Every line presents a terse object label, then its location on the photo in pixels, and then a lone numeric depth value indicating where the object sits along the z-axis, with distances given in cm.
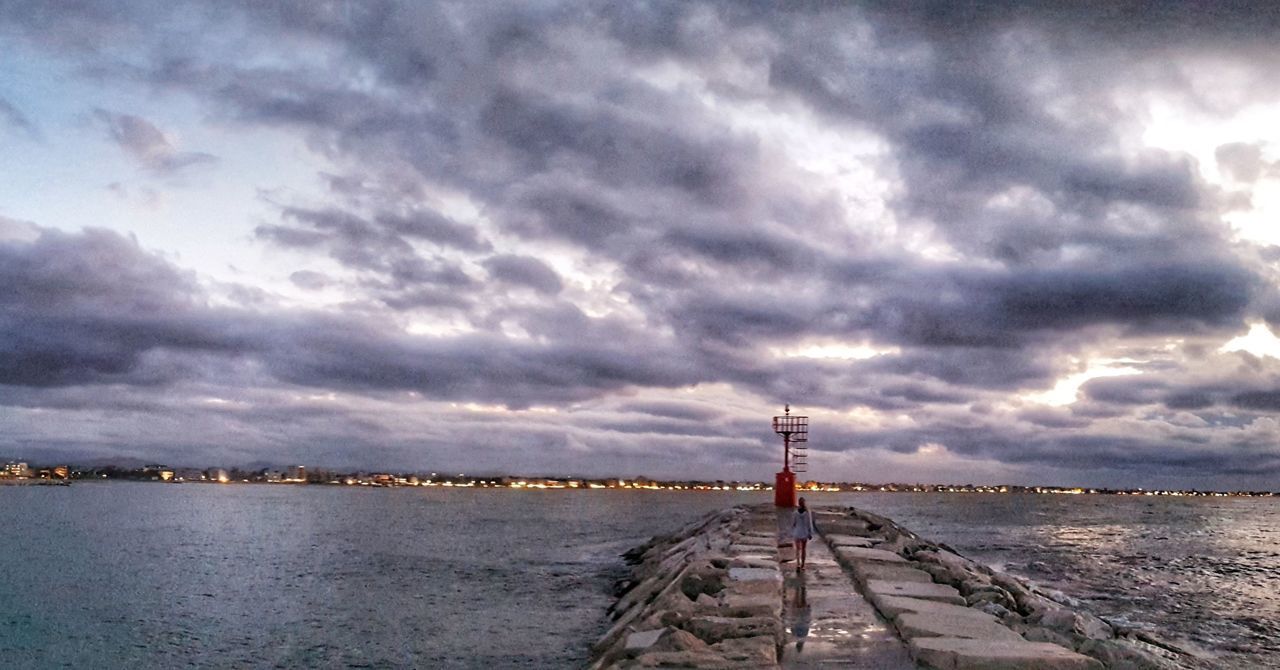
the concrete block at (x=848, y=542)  2034
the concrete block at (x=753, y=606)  1120
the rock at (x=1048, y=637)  1101
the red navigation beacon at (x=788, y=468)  3120
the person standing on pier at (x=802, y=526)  1480
